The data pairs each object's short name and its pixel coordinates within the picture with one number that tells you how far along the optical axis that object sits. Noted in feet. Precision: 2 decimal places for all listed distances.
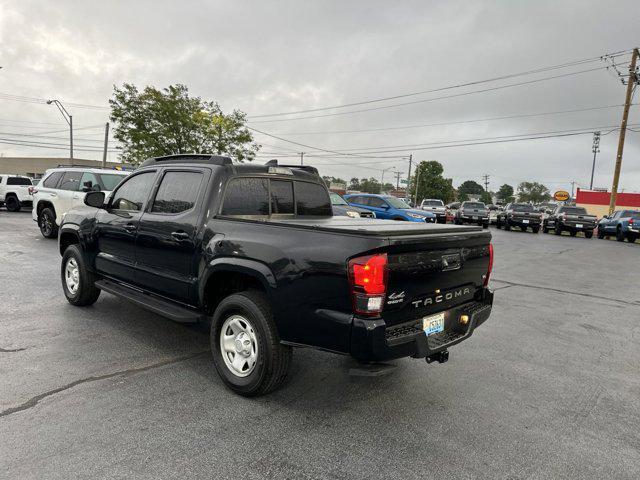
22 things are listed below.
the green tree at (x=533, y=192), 467.93
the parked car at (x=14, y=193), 72.02
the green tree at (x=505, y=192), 496.02
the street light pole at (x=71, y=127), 110.11
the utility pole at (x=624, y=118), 94.01
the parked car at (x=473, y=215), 88.07
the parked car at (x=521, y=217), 83.25
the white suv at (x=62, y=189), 37.19
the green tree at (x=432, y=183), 309.83
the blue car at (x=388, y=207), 61.17
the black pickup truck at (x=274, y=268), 9.16
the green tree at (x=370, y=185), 483.60
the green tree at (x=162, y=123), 110.63
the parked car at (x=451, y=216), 99.48
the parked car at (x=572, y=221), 79.05
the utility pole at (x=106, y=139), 125.18
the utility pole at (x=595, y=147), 235.69
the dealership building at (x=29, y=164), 270.26
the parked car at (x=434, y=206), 103.78
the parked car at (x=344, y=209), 52.03
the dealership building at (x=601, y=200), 199.62
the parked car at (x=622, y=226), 71.22
